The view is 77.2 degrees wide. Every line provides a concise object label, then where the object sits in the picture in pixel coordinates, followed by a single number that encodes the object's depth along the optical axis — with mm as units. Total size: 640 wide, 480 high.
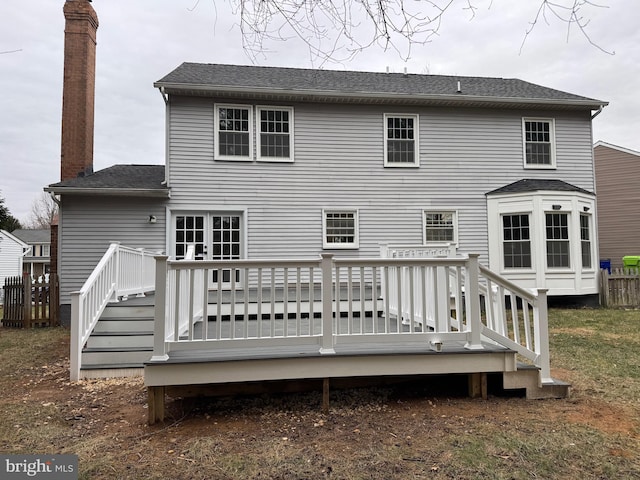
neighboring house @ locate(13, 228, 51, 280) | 32062
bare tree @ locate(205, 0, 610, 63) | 2756
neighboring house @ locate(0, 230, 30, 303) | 26547
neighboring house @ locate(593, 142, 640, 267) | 15648
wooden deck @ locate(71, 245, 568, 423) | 3459
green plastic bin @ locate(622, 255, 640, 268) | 13383
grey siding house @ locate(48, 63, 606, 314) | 9531
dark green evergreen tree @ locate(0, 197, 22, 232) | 19531
